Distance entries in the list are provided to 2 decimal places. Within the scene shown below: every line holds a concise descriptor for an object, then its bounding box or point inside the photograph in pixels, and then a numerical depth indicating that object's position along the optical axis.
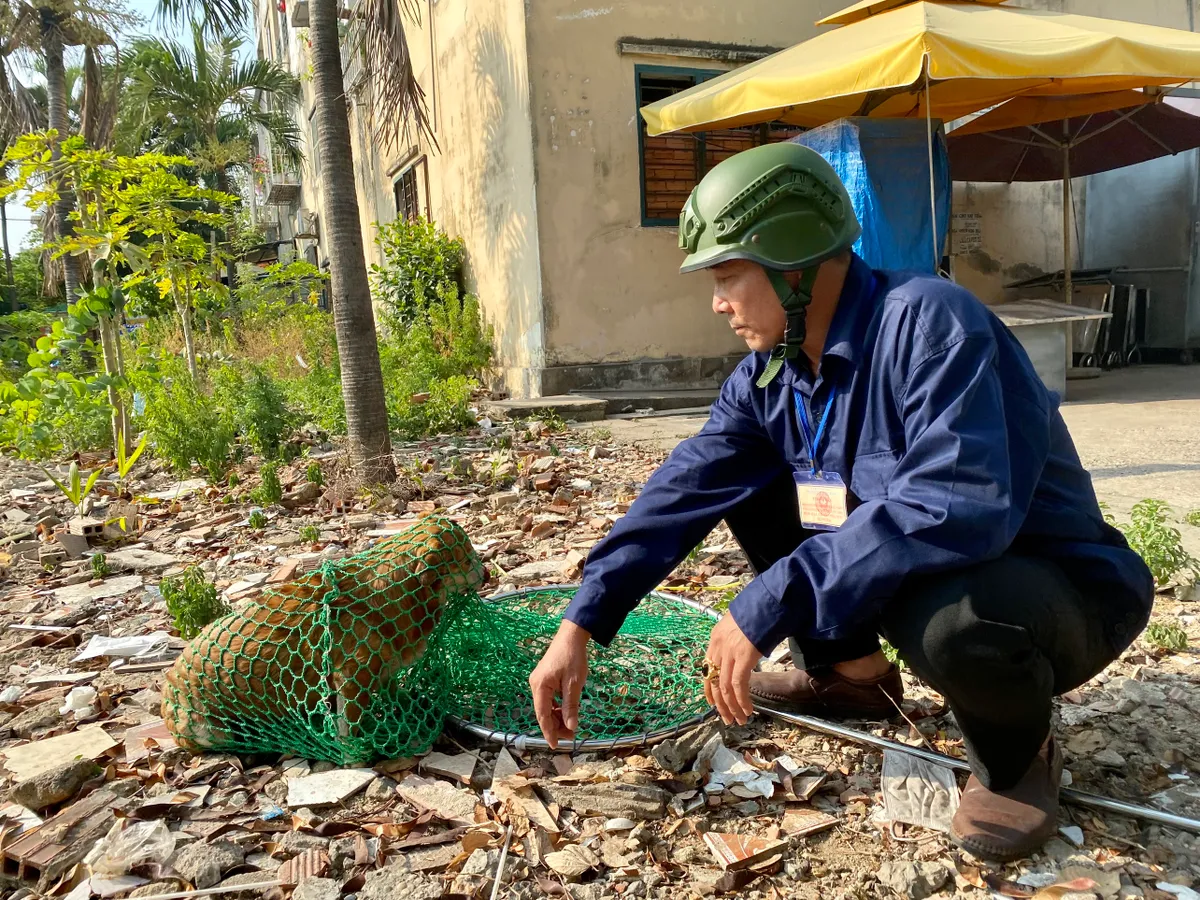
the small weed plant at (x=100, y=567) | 4.03
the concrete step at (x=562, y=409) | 7.46
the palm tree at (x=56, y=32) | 13.81
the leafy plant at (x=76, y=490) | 4.81
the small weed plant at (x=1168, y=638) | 2.70
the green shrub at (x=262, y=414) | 5.72
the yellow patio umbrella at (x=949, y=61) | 5.23
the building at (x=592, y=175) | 7.89
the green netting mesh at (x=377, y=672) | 2.21
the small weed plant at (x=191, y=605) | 2.94
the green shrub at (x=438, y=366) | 6.74
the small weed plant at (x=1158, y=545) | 3.05
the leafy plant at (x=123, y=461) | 5.38
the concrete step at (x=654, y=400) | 7.93
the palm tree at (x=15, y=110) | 14.59
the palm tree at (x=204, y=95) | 19.48
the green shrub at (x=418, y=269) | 9.56
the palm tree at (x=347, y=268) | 4.75
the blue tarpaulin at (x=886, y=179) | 6.70
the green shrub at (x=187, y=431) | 5.65
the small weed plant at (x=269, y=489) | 4.86
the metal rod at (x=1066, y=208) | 8.13
